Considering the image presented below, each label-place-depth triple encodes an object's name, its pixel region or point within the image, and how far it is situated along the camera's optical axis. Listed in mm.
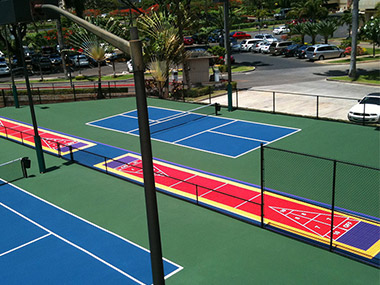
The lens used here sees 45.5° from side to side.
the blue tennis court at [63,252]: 14305
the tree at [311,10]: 74875
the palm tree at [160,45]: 38103
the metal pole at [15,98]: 38544
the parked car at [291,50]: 65062
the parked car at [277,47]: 67562
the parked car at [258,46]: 71588
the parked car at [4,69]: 67625
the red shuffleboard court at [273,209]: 15414
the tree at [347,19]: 72062
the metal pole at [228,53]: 31953
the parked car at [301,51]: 62625
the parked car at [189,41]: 79625
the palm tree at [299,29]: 66750
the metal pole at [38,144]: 21450
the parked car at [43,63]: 68000
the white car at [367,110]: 27781
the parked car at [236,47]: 74875
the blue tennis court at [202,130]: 26469
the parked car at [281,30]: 91619
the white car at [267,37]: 76188
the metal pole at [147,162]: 7215
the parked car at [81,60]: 69938
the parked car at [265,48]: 69950
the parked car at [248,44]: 74062
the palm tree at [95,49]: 42656
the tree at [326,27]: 64875
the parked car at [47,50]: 77000
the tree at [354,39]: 43469
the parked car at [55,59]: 71625
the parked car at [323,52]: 59700
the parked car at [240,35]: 89562
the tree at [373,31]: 48531
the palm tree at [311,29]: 65562
